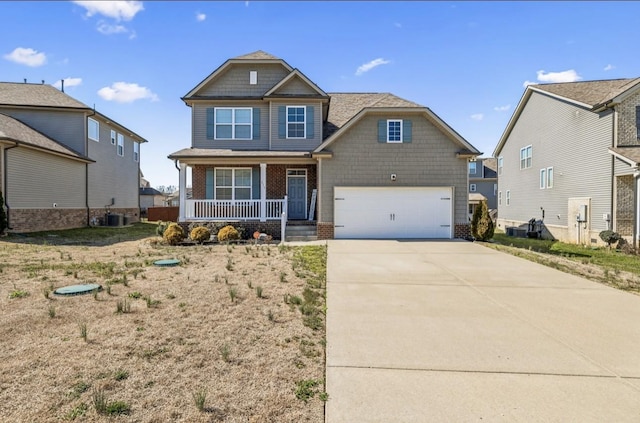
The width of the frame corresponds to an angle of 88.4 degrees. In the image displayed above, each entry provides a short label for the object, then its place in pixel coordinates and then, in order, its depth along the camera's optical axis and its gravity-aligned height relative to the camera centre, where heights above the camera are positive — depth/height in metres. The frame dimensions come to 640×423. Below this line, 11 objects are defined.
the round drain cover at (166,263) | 8.47 -1.41
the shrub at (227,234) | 12.95 -0.99
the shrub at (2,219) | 13.34 -0.45
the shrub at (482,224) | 13.70 -0.59
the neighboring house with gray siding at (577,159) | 13.79 +2.59
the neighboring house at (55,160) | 15.05 +2.65
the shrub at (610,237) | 13.34 -1.09
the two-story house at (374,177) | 13.95 +1.40
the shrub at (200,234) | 12.72 -1.00
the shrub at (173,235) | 12.34 -0.99
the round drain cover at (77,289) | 5.81 -1.47
